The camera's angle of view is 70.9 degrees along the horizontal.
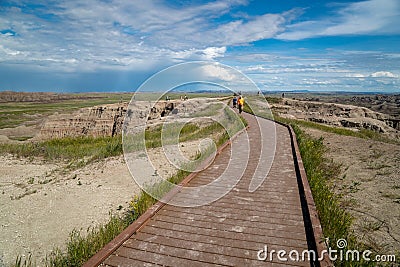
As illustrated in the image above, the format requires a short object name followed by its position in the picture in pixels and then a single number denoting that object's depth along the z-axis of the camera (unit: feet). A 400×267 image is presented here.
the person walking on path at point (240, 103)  70.74
